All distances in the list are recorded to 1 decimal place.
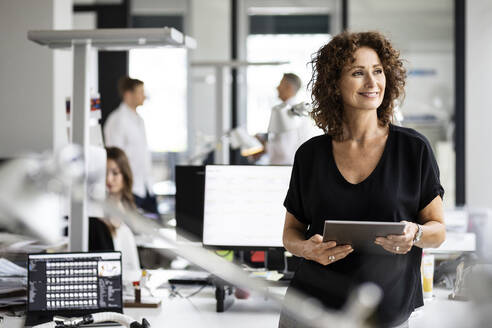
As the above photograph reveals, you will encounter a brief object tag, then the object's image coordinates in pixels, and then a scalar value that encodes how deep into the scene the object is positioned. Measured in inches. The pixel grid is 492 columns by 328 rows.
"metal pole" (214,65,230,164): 186.4
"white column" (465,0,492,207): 207.8
